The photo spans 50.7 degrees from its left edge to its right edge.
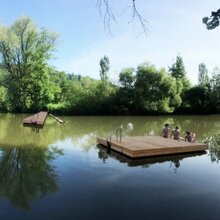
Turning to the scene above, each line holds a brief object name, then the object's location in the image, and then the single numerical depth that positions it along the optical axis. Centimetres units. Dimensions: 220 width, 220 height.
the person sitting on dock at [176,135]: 1079
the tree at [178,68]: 4194
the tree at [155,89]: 2968
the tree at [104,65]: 4777
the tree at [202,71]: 5769
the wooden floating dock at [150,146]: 898
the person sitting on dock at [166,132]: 1147
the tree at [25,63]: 2905
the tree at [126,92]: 2956
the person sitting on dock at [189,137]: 1067
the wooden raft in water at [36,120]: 1232
